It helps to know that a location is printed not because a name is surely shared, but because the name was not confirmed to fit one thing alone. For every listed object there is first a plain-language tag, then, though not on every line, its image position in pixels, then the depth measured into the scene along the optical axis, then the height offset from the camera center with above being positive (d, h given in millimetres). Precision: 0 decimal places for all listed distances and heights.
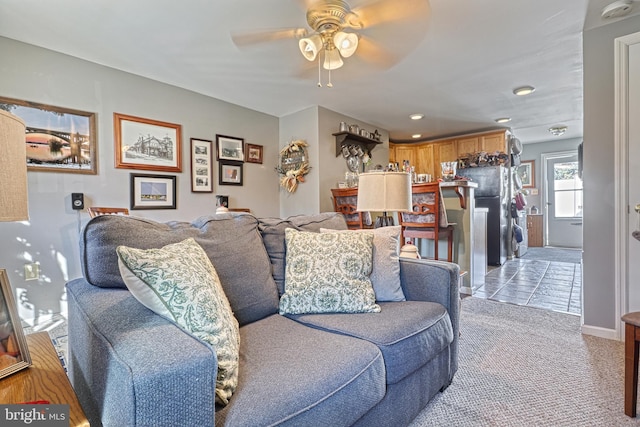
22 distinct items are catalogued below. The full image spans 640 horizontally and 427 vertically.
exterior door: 6586 +82
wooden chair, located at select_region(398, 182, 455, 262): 2994 -124
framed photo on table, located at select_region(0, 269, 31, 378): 822 -352
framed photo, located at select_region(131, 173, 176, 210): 3086 +175
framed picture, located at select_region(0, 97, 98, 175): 2486 +620
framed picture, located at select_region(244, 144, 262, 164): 4090 +727
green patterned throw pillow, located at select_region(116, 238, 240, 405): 904 -279
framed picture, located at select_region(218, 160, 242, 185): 3807 +435
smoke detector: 2038 +1322
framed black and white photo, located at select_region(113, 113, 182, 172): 2980 +659
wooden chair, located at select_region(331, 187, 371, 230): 3545 +12
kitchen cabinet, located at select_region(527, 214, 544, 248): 6930 -576
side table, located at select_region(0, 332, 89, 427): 722 -453
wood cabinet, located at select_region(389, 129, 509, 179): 5280 +1044
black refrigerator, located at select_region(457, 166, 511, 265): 4980 +57
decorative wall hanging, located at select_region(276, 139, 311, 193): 4156 +588
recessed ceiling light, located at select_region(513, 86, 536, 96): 3498 +1323
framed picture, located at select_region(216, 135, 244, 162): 3770 +749
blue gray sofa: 728 -487
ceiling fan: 1997 +1318
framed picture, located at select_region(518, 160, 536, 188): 6957 +725
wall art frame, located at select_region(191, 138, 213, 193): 3539 +491
